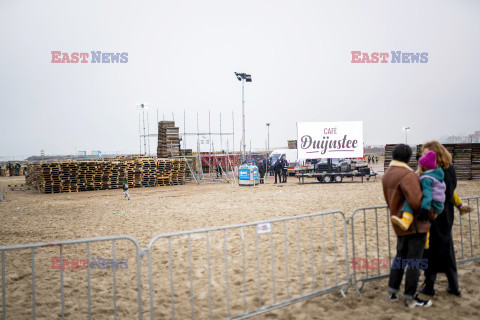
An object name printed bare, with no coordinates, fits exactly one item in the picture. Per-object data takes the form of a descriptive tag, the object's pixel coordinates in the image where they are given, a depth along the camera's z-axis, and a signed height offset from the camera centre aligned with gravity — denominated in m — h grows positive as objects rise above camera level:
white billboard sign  20.80 +0.92
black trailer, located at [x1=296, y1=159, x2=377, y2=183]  21.53 -1.22
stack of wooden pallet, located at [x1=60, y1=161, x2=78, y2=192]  21.95 -1.09
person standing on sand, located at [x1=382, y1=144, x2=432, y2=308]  3.66 -0.75
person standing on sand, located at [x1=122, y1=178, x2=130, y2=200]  15.96 -1.36
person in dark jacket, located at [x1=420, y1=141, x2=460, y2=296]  4.09 -1.10
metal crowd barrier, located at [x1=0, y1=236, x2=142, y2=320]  3.40 -0.89
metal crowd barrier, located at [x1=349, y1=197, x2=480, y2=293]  5.21 -1.80
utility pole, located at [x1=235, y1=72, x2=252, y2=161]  27.58 +6.86
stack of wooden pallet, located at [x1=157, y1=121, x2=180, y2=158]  29.22 +1.39
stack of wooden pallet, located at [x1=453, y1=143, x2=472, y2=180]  20.75 -0.51
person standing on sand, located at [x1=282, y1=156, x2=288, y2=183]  23.26 -0.94
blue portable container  21.81 -1.24
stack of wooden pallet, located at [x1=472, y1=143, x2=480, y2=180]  20.61 -0.62
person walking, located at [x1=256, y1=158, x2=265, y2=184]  25.69 -1.08
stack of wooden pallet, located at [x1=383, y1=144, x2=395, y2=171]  25.70 -0.04
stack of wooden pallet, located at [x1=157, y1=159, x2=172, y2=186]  25.44 -1.06
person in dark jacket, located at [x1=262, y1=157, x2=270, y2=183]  30.77 -0.65
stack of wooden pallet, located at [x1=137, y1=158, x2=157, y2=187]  24.59 -0.97
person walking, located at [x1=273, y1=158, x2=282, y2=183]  23.28 -0.79
